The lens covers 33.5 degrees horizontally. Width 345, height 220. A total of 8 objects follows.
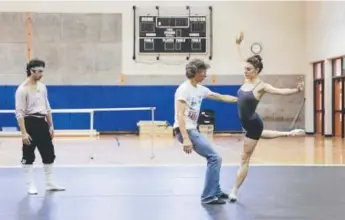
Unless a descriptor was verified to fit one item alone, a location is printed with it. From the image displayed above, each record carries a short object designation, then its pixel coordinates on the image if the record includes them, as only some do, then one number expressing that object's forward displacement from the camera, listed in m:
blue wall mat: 23.89
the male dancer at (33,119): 7.71
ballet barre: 22.42
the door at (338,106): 21.86
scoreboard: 23.89
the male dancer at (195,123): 6.82
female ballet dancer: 6.89
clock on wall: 24.55
